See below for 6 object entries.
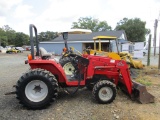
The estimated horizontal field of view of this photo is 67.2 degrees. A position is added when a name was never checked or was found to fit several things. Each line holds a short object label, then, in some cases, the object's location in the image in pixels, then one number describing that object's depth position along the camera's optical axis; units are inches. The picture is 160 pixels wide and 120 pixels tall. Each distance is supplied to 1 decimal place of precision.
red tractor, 109.7
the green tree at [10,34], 1871.2
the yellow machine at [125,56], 258.4
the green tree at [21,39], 1698.6
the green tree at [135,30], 1059.8
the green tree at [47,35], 1519.4
